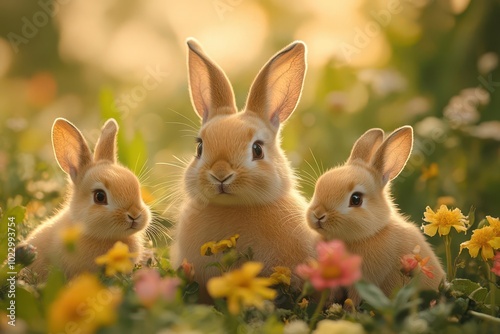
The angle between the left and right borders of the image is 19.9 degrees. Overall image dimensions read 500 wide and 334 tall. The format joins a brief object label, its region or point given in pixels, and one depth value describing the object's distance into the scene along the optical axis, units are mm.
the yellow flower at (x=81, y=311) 3357
